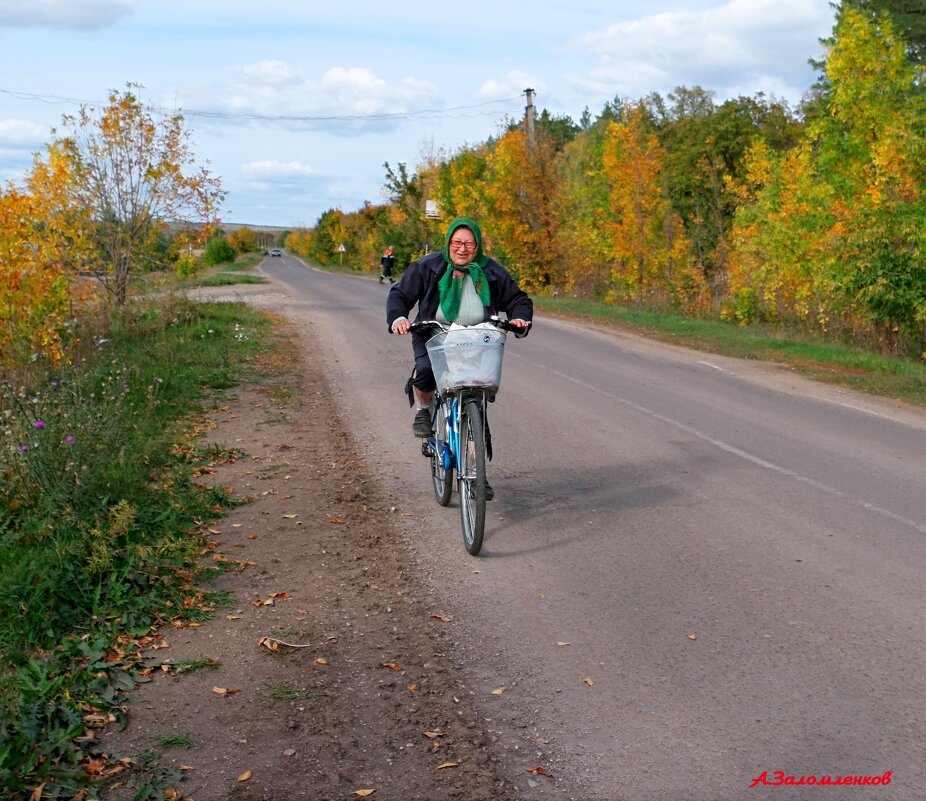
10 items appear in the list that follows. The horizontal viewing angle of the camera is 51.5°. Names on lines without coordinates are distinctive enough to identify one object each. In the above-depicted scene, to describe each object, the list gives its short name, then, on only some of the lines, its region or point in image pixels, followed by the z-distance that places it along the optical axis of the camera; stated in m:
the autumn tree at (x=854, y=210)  16.11
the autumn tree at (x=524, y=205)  36.56
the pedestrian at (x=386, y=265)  42.06
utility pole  36.56
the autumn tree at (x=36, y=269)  11.88
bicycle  5.96
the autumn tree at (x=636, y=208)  29.36
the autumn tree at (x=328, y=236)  96.79
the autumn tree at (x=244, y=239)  123.67
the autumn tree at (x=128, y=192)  17.39
